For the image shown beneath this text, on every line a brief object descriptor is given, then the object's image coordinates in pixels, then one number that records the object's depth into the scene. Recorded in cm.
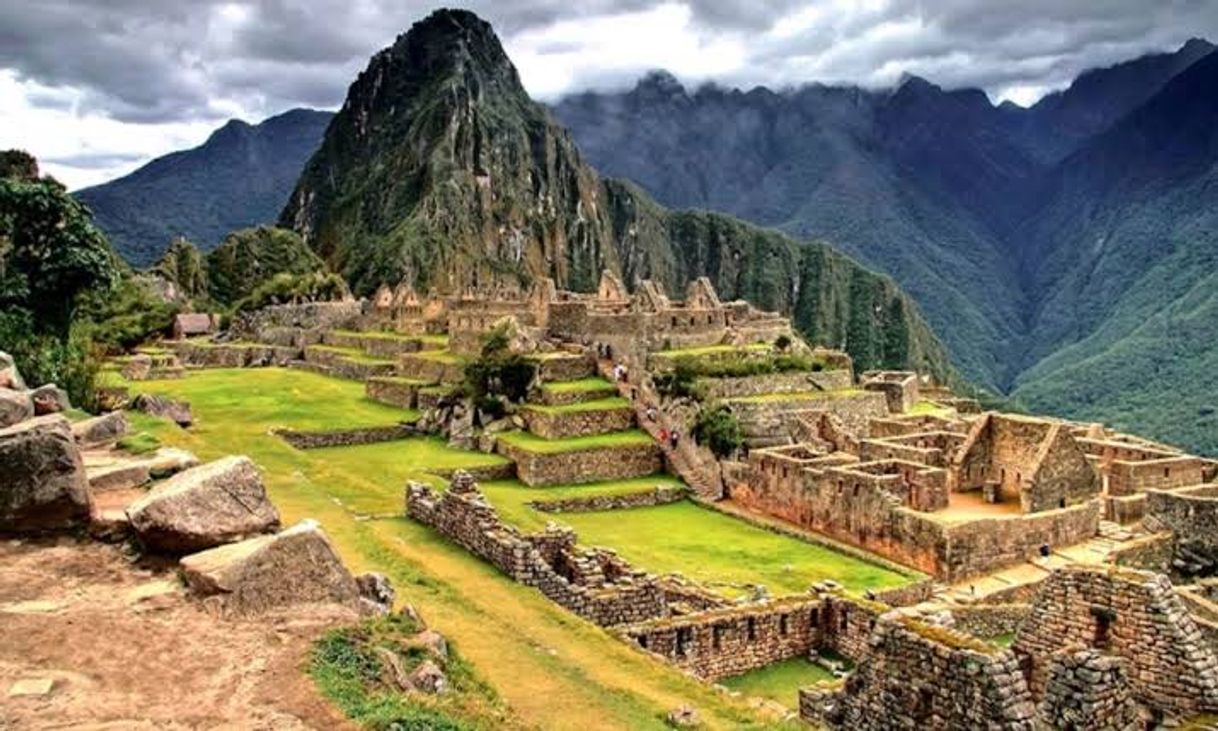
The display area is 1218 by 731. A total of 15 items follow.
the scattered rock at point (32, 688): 728
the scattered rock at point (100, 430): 1414
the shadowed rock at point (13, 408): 1225
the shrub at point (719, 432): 3238
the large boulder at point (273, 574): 898
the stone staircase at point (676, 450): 3225
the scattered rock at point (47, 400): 1414
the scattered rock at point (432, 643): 900
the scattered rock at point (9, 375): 1479
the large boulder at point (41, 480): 1016
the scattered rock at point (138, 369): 4414
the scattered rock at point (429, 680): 834
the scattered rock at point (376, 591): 999
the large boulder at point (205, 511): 986
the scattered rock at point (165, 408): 2397
